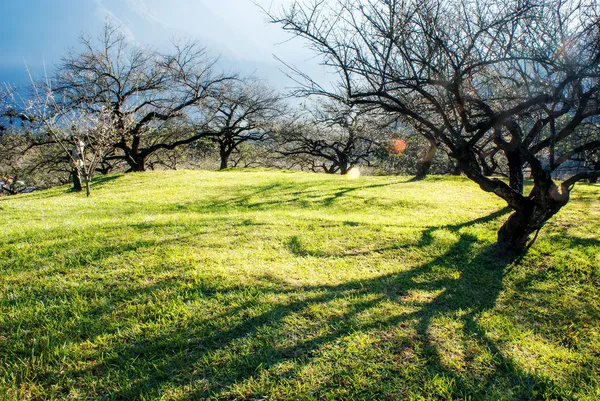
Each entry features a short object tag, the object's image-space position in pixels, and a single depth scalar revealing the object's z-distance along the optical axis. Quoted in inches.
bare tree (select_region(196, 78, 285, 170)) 898.7
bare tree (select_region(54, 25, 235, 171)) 703.7
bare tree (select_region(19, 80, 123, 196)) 477.7
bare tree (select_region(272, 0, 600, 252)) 175.3
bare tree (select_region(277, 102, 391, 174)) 970.5
